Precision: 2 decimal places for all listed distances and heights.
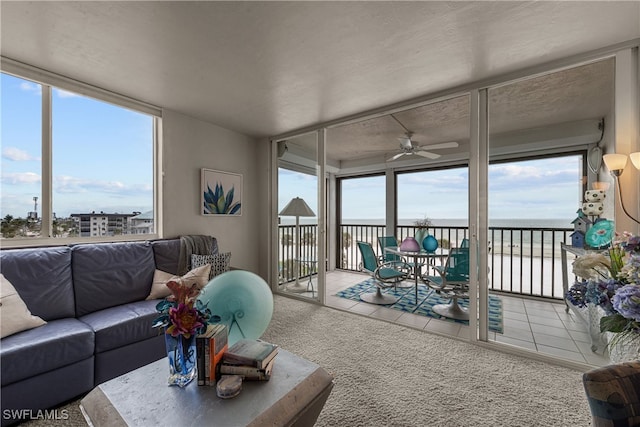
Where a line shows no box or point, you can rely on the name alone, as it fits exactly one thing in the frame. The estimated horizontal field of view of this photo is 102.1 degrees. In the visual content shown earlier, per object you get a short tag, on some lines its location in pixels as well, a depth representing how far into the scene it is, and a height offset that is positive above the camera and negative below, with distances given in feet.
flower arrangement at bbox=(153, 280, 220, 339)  3.68 -1.51
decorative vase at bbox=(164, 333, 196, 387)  3.88 -2.27
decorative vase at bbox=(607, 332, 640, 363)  3.82 -2.17
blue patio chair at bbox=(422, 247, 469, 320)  9.73 -2.74
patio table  11.46 -1.89
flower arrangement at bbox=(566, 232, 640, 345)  3.31 -1.04
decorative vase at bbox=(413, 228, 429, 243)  14.25 -1.22
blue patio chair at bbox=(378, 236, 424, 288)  13.87 -2.27
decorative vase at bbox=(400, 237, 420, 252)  11.70 -1.50
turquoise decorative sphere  4.31 -1.51
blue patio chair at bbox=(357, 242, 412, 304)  12.00 -2.89
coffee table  3.29 -2.62
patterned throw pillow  9.20 -1.79
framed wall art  11.32 +0.89
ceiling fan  12.51 +3.23
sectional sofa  4.93 -2.62
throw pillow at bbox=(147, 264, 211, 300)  8.03 -2.11
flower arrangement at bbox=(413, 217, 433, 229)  16.51 -0.69
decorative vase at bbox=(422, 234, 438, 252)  11.73 -1.44
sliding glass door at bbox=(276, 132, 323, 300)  12.67 -0.04
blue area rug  10.25 -4.21
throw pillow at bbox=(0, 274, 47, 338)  5.30 -2.16
